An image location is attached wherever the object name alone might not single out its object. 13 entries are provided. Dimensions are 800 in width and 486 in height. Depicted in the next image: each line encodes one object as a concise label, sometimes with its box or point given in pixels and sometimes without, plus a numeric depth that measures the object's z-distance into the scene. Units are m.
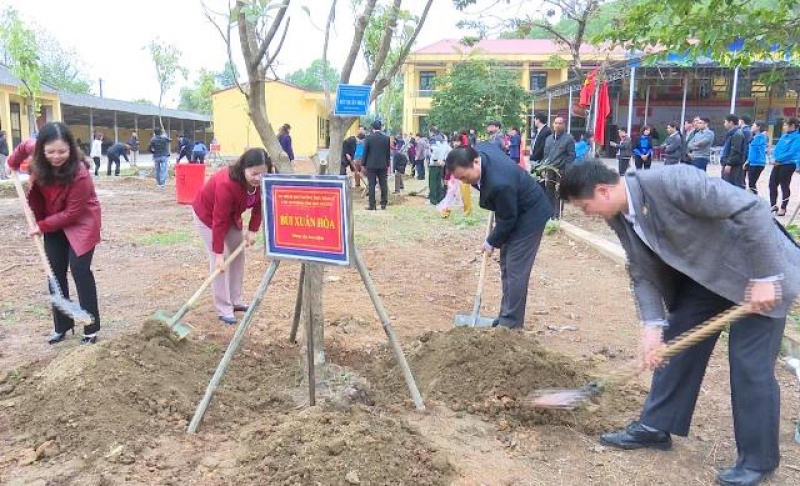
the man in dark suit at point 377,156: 11.28
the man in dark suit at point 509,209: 4.19
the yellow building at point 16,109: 22.64
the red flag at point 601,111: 11.84
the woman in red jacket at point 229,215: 4.33
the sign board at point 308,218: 2.92
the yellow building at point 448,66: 37.31
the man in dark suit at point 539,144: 9.77
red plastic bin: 12.20
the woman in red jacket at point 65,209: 4.05
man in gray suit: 2.41
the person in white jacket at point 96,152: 19.22
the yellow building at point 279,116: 34.62
